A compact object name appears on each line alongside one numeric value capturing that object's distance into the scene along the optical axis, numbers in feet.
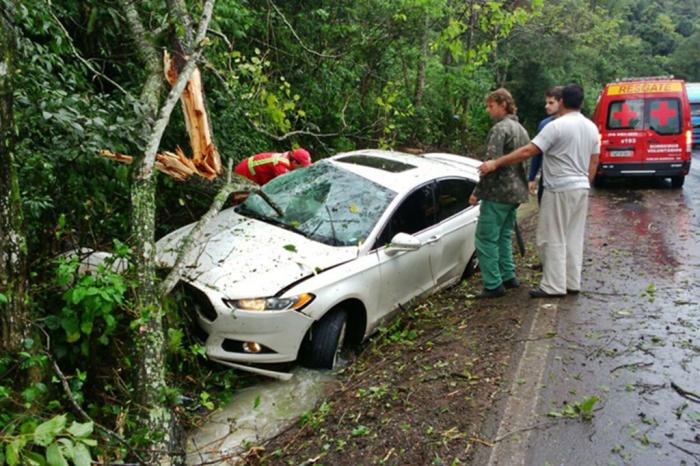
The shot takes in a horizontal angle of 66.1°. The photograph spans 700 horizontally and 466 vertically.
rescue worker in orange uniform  20.11
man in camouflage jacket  16.60
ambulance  35.04
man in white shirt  15.64
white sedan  13.01
